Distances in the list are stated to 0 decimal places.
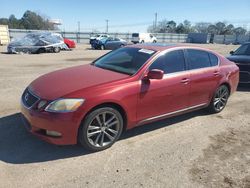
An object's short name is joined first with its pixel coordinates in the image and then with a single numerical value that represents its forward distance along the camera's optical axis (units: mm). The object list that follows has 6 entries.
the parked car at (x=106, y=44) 21083
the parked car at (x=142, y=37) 31747
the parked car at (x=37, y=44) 14936
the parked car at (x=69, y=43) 18932
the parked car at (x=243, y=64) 6464
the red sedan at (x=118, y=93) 2851
